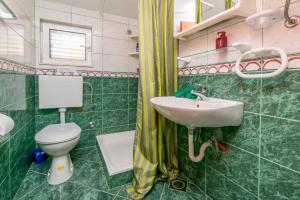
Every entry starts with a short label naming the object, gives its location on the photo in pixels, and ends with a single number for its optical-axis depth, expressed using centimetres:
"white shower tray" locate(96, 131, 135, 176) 128
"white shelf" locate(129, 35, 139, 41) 195
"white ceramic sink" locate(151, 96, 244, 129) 70
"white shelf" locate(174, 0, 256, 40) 78
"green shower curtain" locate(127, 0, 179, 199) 115
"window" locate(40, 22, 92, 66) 170
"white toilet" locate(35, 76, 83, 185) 122
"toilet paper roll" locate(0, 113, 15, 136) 58
